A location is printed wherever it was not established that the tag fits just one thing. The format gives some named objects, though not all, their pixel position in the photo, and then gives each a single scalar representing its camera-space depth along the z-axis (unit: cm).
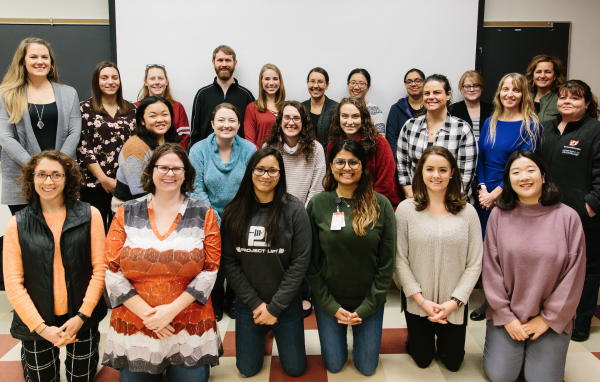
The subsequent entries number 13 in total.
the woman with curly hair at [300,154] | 274
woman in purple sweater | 204
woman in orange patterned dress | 183
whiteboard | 381
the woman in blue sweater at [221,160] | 262
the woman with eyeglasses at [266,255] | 206
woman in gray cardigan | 264
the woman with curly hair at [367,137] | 273
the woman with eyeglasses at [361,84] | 344
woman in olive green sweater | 212
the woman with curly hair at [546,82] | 308
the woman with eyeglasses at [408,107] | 355
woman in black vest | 193
